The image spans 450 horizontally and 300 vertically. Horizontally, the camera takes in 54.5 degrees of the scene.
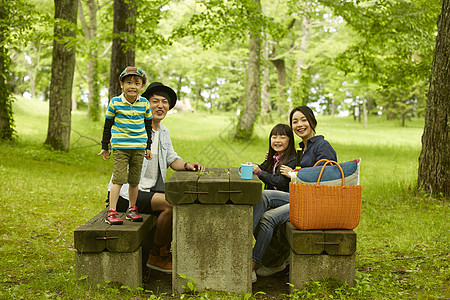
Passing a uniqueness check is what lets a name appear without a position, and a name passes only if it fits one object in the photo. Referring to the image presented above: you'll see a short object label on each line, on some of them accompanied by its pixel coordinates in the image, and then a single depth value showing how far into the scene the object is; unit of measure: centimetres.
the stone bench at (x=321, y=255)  376
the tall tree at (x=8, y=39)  1010
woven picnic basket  377
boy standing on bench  402
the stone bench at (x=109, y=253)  373
